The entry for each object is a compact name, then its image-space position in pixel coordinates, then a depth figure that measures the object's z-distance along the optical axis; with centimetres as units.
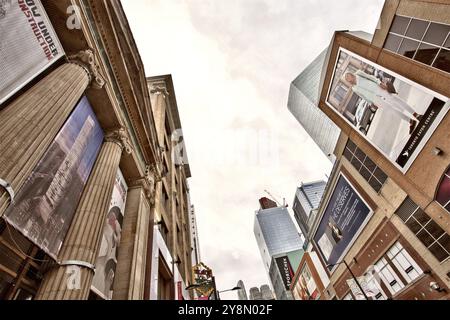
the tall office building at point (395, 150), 1406
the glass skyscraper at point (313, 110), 8481
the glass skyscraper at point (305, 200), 11994
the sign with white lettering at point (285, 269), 12797
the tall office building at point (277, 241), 13550
